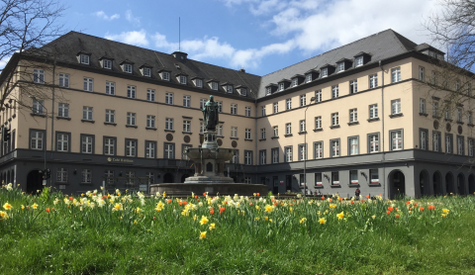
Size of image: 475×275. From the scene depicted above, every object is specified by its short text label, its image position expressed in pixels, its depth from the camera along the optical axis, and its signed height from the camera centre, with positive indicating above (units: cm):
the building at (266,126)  4522 +538
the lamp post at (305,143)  5414 +374
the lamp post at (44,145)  4547 +288
